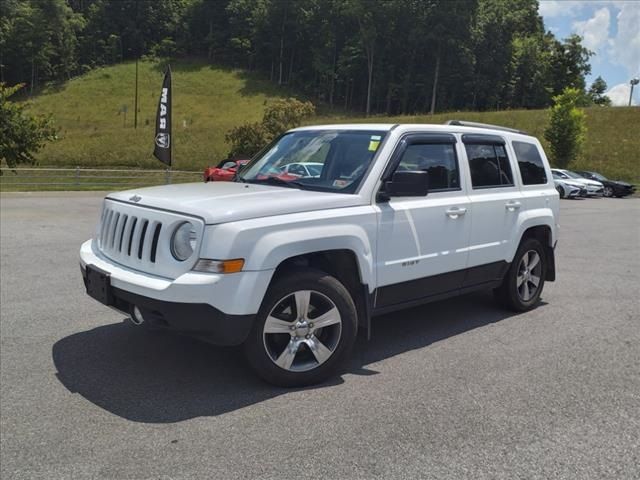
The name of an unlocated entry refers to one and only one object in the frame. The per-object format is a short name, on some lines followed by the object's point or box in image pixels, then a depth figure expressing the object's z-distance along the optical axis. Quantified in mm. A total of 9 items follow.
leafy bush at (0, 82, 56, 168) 20328
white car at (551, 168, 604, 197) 27562
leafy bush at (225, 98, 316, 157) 35000
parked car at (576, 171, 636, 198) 29328
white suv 3586
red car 20616
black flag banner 21000
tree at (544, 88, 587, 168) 34812
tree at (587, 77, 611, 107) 115062
